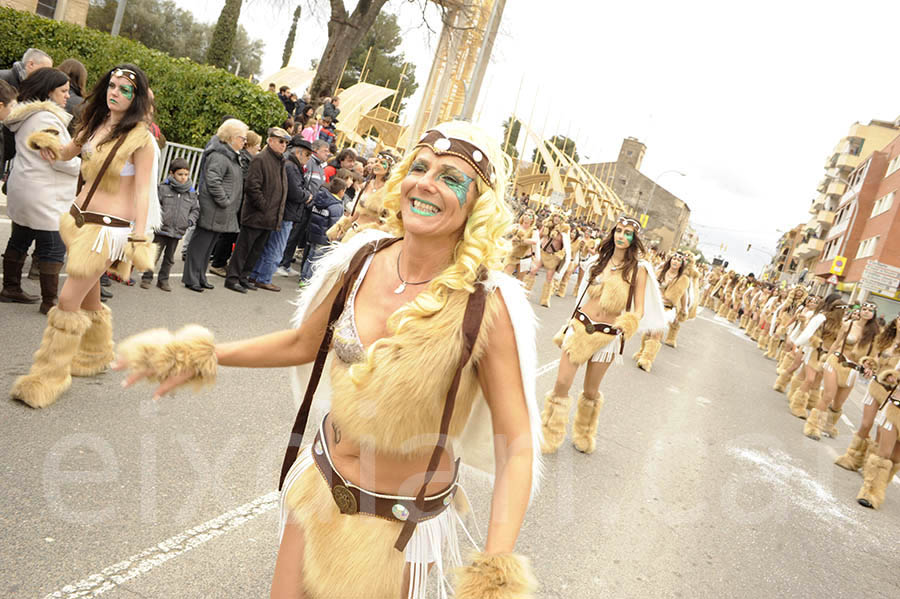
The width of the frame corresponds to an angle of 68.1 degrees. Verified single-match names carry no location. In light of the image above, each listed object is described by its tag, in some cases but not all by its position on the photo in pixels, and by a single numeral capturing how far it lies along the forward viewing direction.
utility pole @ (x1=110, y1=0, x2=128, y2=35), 12.98
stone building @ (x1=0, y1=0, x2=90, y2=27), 27.23
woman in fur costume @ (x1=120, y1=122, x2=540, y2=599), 1.79
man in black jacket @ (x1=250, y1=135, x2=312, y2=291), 9.41
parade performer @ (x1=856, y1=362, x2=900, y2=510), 7.12
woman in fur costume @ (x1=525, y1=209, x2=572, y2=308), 16.06
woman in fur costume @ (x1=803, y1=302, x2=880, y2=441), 9.17
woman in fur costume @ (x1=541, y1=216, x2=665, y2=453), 5.78
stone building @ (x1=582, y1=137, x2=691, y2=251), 89.19
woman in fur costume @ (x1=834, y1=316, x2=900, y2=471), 7.55
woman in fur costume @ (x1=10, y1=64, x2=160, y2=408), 4.13
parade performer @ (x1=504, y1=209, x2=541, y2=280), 13.80
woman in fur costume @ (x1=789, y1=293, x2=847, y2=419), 10.56
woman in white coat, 5.46
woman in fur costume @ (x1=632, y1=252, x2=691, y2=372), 11.64
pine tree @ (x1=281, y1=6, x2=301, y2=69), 52.00
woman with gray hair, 8.14
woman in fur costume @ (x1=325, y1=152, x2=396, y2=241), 8.11
